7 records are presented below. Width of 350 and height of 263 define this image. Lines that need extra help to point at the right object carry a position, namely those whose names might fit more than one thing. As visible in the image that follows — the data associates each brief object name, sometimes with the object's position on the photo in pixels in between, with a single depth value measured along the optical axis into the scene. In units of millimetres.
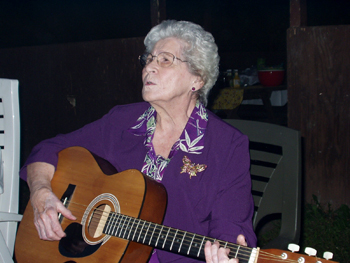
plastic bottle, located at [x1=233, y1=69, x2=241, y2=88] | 6035
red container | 5970
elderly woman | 1825
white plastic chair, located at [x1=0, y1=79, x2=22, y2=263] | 2334
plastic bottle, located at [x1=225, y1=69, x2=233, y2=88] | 6241
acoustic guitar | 1591
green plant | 3285
